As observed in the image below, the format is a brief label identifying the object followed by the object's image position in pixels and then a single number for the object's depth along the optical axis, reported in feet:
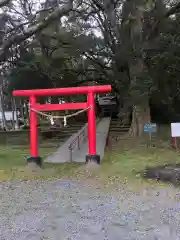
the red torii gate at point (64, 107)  33.91
